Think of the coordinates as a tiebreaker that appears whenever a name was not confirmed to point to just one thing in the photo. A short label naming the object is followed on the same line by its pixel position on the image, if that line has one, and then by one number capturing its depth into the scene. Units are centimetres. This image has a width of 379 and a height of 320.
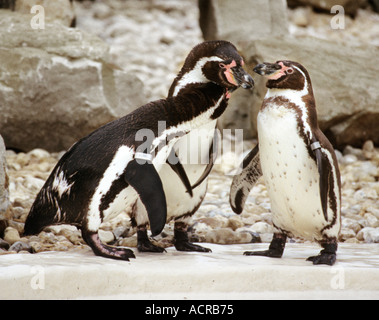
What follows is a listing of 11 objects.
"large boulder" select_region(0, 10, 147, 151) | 802
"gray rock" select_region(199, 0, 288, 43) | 1034
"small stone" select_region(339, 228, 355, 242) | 577
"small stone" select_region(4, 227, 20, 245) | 503
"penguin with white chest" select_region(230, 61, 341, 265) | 425
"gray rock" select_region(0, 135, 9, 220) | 519
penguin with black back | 397
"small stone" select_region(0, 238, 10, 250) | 489
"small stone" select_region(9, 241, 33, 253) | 478
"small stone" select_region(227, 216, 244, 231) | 594
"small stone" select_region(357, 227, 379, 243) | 560
